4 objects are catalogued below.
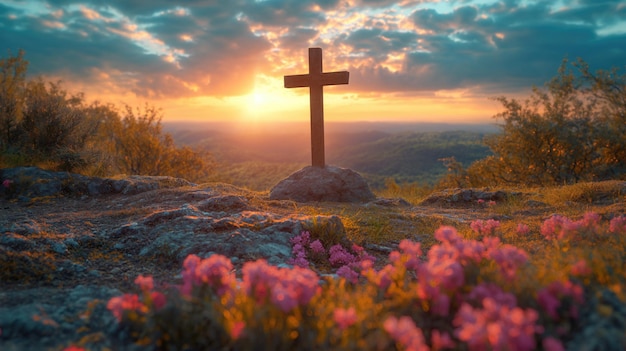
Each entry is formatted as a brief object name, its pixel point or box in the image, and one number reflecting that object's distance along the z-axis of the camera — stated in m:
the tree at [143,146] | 24.91
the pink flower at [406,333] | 1.80
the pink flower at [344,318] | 2.04
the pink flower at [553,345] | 1.80
